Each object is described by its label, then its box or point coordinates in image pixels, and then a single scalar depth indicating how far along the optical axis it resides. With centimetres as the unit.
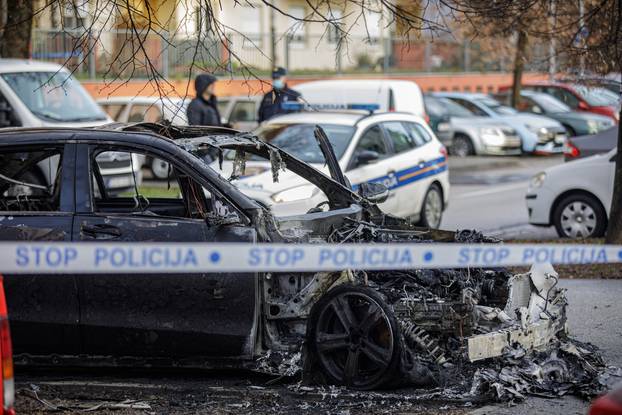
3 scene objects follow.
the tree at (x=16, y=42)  1721
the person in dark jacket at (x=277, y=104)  1733
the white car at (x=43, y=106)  1627
